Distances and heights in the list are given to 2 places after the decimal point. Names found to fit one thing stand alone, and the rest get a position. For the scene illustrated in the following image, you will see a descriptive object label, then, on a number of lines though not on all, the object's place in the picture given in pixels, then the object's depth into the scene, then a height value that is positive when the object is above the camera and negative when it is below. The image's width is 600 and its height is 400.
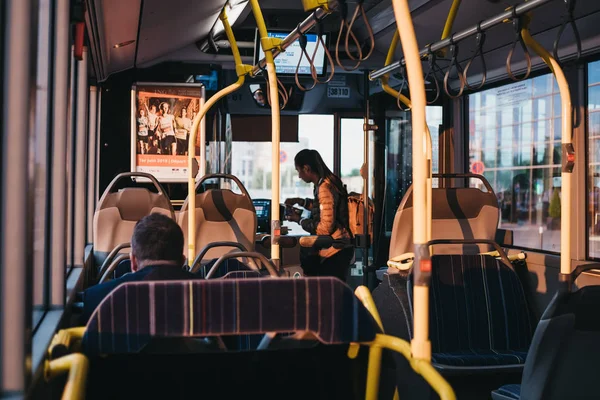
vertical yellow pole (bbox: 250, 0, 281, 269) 4.50 +0.23
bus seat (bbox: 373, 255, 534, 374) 4.47 -0.58
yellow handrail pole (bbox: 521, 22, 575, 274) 3.44 +0.14
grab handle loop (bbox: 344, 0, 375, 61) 3.17 +0.78
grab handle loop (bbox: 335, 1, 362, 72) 3.59 +0.90
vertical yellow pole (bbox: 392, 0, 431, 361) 2.14 +0.07
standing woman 6.59 -0.06
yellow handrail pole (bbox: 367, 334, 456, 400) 1.82 -0.40
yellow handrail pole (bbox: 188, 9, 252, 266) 5.11 +0.25
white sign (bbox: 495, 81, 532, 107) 6.28 +0.94
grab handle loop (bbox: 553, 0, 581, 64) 3.13 +0.77
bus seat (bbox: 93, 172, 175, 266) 5.78 -0.04
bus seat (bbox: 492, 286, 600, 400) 2.65 -0.47
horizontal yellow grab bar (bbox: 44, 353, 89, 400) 1.64 -0.35
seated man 2.84 -0.16
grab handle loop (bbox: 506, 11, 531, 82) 3.59 +0.85
